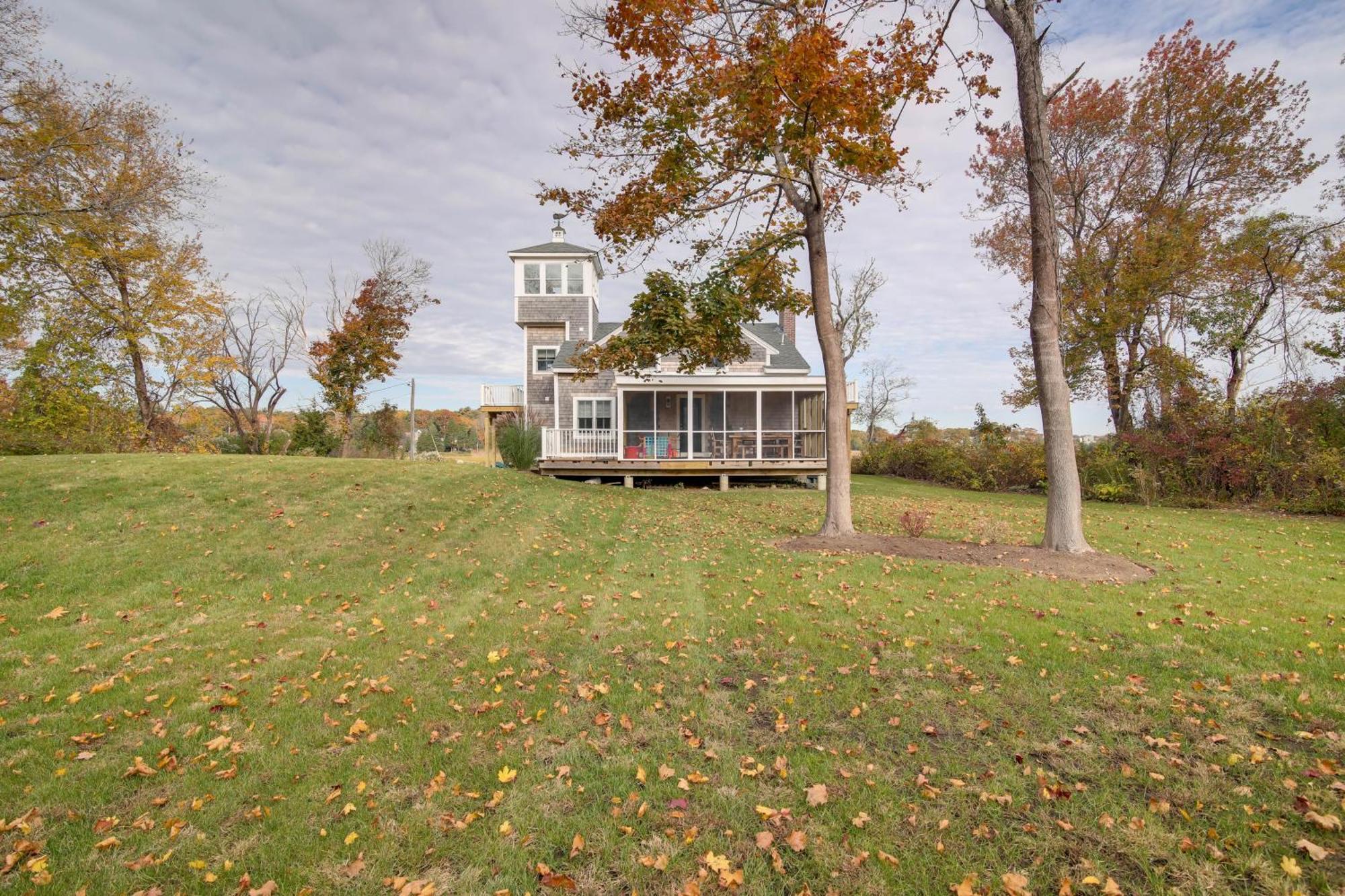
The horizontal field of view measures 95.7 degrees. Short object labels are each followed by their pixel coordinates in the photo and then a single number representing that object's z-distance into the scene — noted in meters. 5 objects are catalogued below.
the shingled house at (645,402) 18.87
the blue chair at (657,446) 20.99
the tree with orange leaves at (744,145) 7.98
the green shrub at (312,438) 24.66
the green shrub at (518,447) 17.48
